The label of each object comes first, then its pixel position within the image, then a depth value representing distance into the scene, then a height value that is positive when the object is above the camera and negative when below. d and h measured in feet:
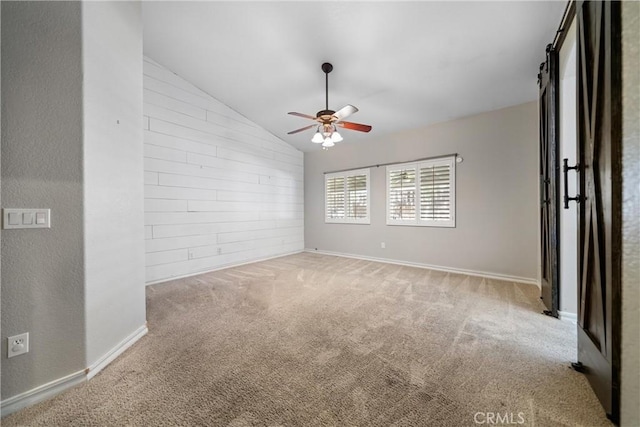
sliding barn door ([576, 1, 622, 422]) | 3.83 +0.24
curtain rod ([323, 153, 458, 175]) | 14.17 +3.42
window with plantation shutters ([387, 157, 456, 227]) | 14.37 +1.21
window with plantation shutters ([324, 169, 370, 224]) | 18.26 +1.29
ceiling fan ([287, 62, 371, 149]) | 10.12 +3.93
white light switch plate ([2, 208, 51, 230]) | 4.31 -0.04
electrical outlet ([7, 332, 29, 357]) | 4.36 -2.41
